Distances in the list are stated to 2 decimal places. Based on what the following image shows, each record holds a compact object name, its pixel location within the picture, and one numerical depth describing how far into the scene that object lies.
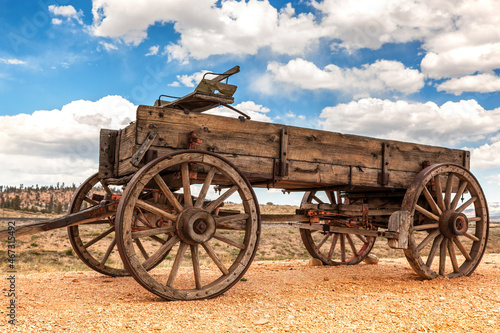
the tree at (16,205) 40.35
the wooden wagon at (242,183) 4.97
